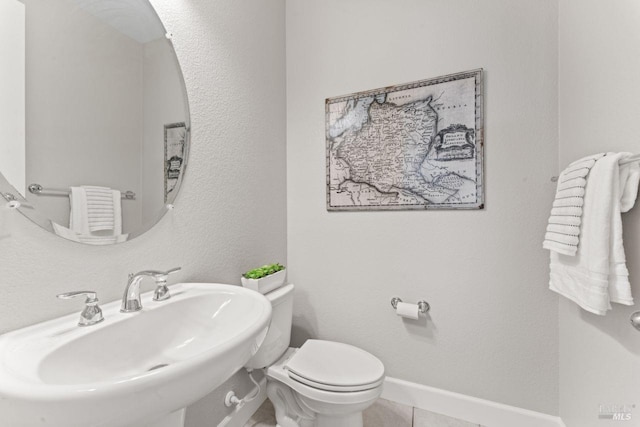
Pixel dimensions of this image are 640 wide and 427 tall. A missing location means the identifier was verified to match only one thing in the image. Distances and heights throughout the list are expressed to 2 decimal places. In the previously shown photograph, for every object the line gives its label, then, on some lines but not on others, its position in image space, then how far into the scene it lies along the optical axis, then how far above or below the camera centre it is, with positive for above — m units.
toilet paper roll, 1.45 -0.52
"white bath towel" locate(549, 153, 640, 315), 0.83 -0.07
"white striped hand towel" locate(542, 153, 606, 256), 0.95 +0.01
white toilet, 1.10 -0.70
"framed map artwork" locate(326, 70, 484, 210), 1.40 +0.36
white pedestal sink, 0.43 -0.31
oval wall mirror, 0.71 +0.30
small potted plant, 1.26 -0.32
